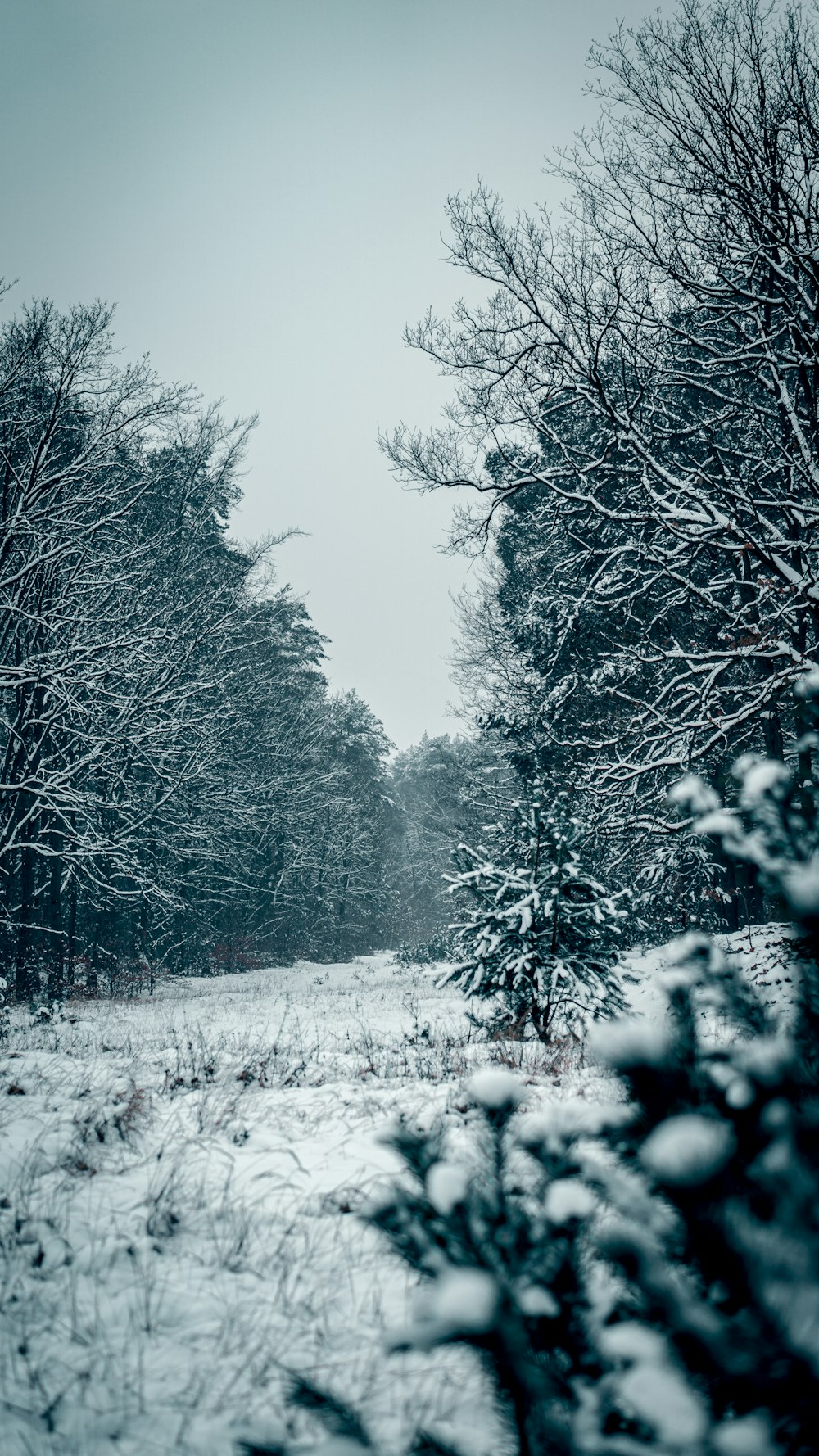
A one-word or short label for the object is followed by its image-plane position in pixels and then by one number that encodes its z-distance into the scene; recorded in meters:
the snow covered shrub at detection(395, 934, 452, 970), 24.62
